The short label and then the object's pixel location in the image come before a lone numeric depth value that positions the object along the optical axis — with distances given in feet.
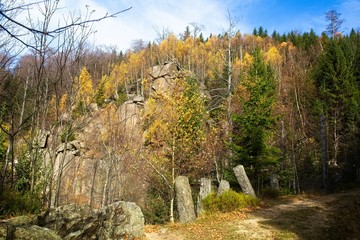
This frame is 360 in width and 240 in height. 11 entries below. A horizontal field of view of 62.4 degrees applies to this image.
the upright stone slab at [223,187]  44.37
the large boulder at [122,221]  30.96
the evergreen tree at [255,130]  54.34
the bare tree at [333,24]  146.77
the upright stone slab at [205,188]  46.18
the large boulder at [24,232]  15.23
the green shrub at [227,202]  42.19
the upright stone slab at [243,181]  47.44
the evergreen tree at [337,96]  80.48
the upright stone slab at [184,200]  38.83
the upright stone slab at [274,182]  59.82
